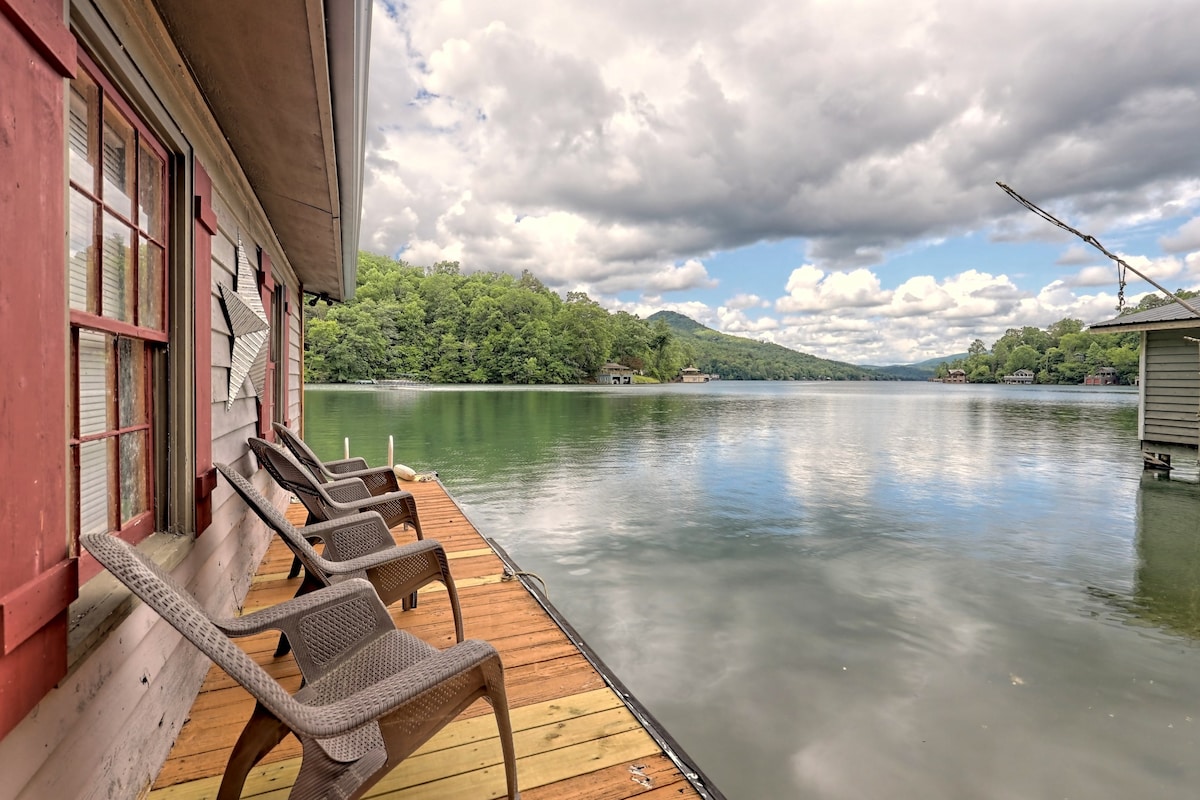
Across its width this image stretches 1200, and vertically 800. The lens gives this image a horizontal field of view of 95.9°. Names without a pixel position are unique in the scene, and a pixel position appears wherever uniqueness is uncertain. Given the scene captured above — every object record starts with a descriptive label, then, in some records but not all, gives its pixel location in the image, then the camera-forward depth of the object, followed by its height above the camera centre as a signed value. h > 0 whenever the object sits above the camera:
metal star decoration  2.87 +0.34
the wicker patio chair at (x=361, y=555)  2.15 -0.78
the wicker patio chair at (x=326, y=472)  4.31 -0.73
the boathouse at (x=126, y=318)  1.01 +0.18
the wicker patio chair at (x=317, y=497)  3.12 -0.71
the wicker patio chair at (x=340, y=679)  1.11 -0.80
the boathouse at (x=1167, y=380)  9.09 +0.18
